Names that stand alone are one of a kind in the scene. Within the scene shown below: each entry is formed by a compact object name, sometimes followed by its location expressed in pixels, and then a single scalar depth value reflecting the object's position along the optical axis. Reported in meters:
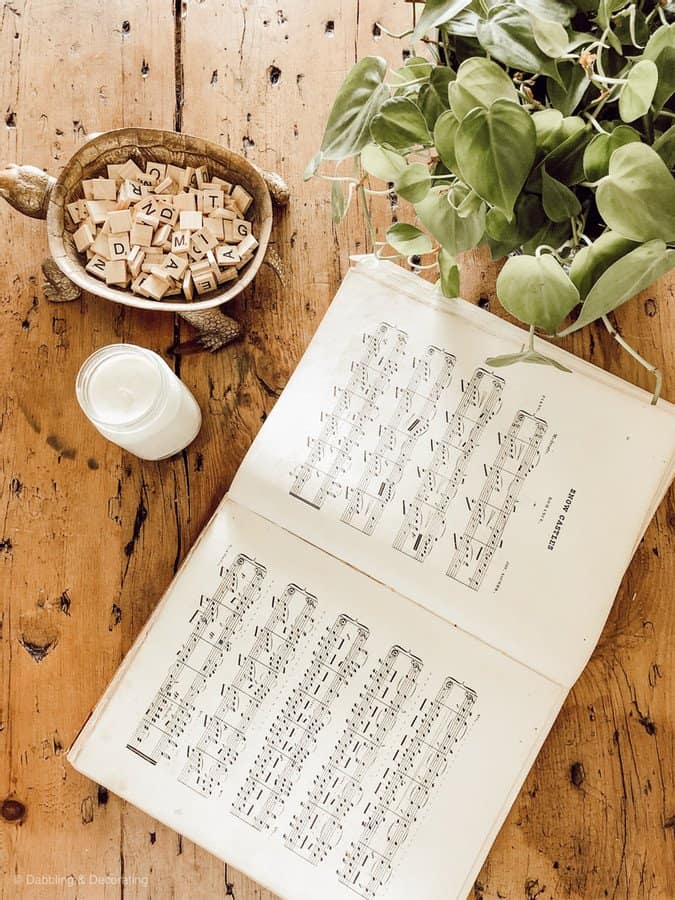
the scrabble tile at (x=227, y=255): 0.86
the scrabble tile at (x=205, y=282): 0.85
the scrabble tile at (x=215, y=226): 0.86
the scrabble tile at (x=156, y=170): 0.88
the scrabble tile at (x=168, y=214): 0.87
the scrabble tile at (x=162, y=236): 0.86
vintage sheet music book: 0.83
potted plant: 0.53
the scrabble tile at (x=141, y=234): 0.86
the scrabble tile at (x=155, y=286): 0.85
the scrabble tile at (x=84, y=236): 0.86
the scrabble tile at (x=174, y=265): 0.85
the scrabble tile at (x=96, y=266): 0.86
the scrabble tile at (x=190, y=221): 0.86
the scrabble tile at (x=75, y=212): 0.86
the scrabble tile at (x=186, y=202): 0.87
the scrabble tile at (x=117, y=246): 0.86
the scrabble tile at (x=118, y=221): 0.86
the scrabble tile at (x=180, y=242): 0.86
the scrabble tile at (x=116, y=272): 0.86
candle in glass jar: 0.82
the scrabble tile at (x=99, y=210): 0.86
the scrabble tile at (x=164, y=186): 0.87
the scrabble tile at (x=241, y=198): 0.88
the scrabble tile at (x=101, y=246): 0.86
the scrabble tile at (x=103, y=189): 0.86
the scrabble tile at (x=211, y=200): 0.87
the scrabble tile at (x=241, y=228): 0.87
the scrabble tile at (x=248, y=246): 0.86
